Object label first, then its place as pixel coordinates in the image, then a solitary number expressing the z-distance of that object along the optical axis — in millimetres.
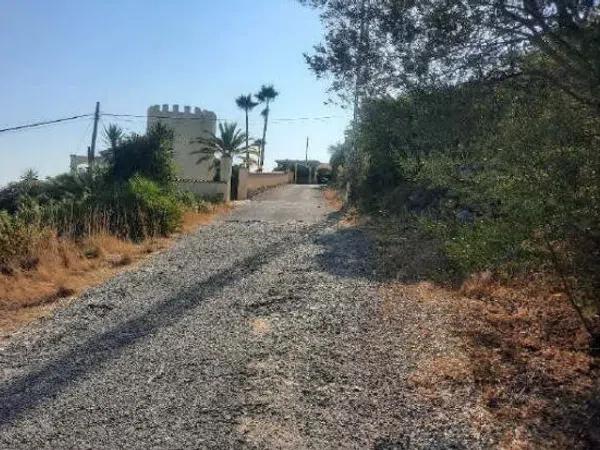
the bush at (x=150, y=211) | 13789
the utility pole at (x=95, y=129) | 30109
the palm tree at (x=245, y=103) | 56344
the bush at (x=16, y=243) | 9875
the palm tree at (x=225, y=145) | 35688
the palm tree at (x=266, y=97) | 60188
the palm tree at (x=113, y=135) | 20145
